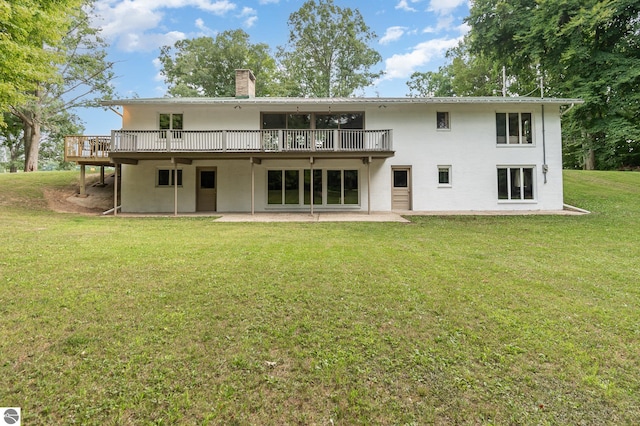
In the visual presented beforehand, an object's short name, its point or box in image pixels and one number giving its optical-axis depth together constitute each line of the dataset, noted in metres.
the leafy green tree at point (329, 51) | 30.56
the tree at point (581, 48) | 17.97
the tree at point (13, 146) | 27.51
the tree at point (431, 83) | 36.53
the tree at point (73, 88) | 23.42
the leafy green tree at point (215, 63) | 30.61
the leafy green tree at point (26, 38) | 9.23
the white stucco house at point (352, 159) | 13.92
